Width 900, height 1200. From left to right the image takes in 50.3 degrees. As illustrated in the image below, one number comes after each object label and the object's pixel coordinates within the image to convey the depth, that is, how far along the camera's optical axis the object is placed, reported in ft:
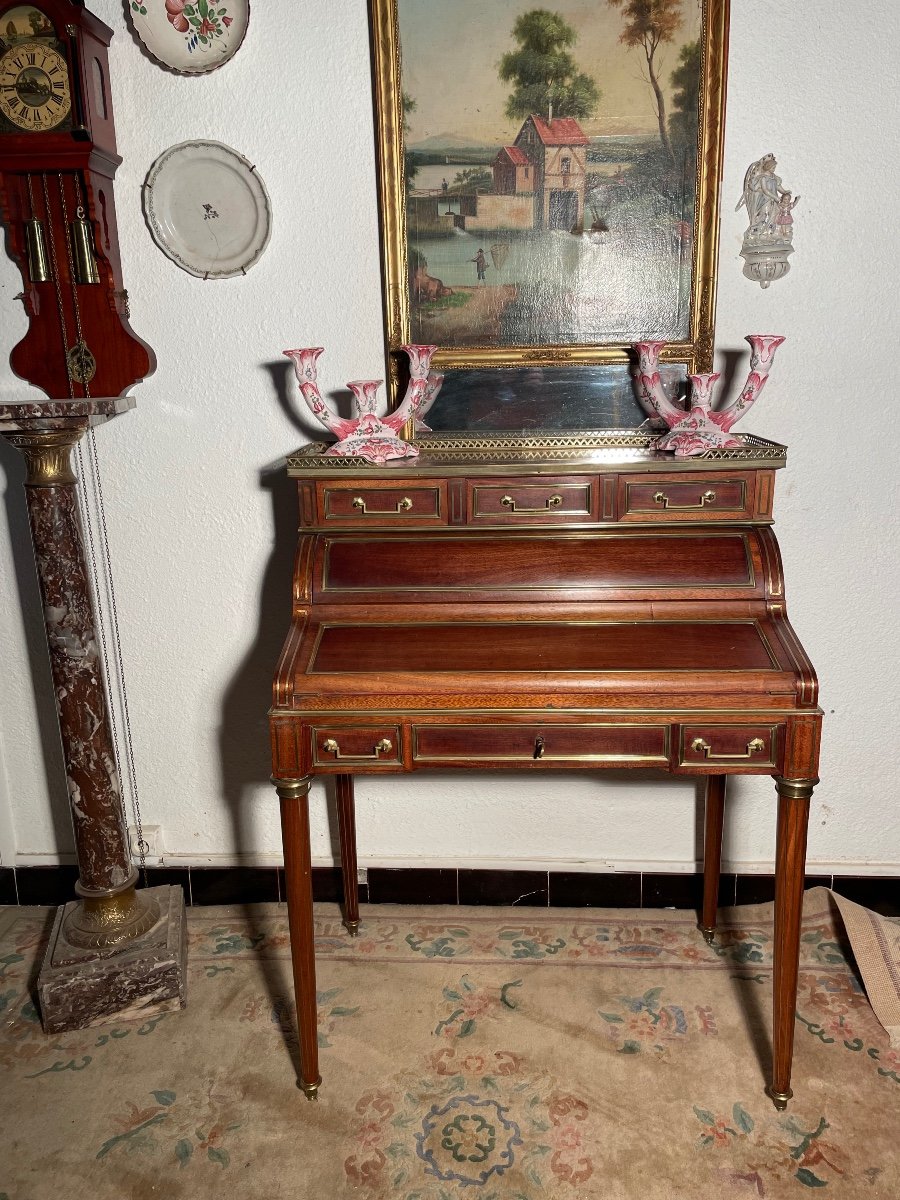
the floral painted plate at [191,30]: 8.10
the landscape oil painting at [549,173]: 8.05
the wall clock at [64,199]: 7.78
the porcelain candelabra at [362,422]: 7.79
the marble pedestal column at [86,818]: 8.04
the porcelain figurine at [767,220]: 8.18
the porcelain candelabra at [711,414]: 7.59
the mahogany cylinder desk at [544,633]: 6.69
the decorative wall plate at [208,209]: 8.39
